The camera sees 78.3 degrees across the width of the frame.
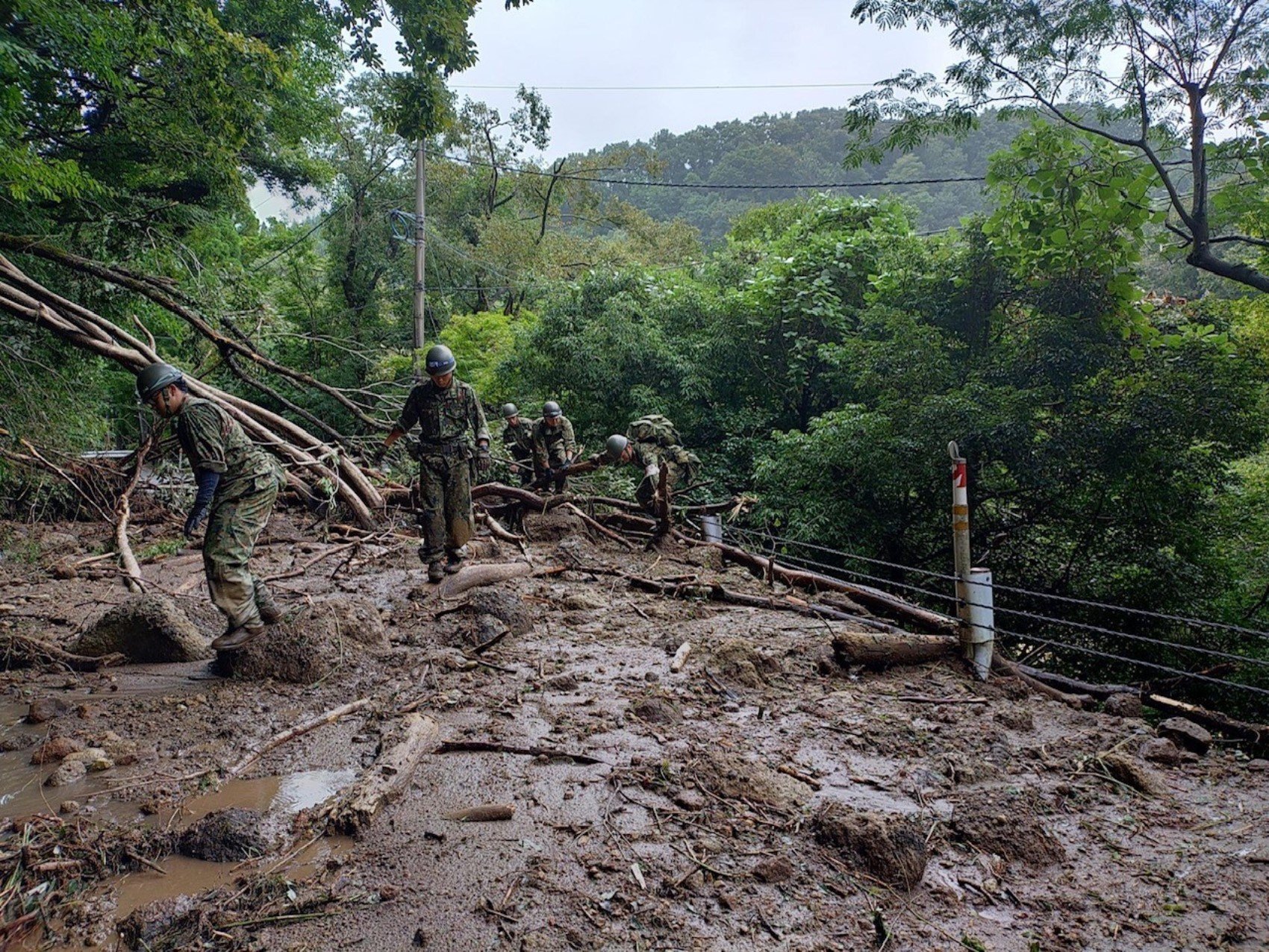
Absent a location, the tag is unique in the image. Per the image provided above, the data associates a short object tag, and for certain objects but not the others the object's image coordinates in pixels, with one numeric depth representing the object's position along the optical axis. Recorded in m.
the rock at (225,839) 2.79
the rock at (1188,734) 3.84
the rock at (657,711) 4.11
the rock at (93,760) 3.56
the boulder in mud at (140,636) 5.06
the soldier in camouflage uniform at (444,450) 6.74
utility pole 18.48
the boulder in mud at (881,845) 2.68
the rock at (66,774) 3.42
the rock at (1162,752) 3.69
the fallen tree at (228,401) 7.44
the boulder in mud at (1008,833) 2.84
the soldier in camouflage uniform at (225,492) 4.66
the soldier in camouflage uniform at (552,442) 10.49
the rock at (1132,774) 3.38
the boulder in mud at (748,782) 3.22
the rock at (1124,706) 4.23
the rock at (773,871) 2.68
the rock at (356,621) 5.07
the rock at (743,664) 4.72
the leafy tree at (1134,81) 8.60
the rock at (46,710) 4.10
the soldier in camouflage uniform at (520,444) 11.35
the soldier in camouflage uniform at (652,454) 8.27
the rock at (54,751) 3.64
